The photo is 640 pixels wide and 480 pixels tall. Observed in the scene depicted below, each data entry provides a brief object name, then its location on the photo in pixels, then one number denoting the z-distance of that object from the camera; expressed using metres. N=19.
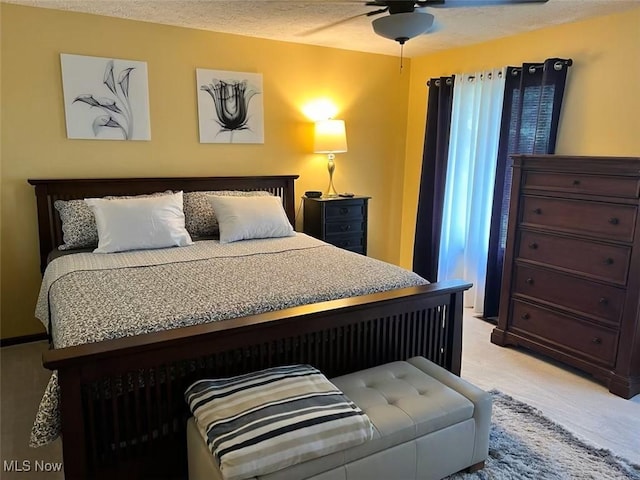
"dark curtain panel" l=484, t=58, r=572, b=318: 3.39
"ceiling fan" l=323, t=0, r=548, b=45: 2.36
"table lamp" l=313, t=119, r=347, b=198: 4.12
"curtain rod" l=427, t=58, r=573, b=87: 3.32
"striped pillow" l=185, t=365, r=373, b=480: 1.48
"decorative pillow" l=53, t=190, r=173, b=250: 3.09
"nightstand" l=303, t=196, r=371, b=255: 4.10
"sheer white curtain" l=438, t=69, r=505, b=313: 3.92
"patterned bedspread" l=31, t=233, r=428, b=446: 1.81
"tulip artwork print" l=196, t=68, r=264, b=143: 3.76
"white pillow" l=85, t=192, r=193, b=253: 2.98
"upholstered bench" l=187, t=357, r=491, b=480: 1.63
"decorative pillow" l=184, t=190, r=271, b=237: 3.52
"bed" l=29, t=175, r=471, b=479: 1.62
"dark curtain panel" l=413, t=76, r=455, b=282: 4.29
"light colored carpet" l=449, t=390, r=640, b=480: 2.01
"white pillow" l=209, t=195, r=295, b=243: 3.35
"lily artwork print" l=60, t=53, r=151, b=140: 3.28
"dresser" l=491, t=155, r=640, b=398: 2.66
